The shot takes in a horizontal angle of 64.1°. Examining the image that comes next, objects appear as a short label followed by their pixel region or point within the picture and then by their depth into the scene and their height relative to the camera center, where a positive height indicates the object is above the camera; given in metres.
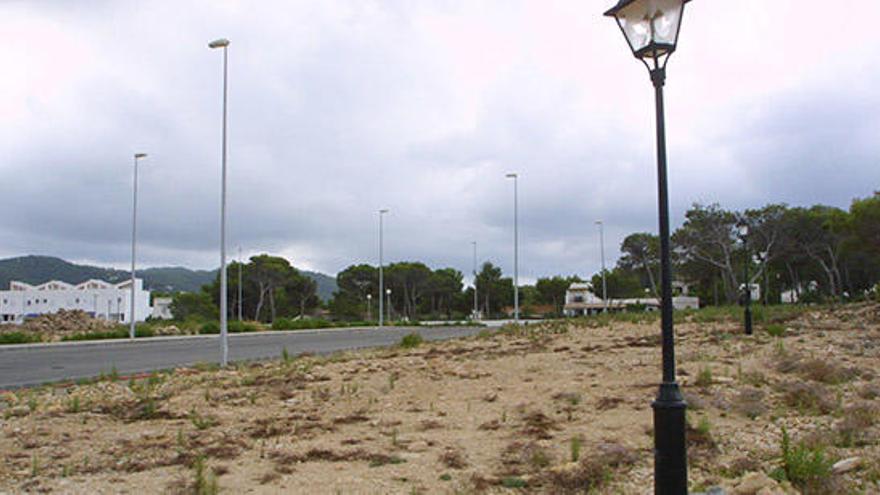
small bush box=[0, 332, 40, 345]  31.83 -1.54
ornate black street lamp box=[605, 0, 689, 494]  5.05 +0.48
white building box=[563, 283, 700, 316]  86.00 -0.30
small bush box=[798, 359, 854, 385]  10.78 -1.17
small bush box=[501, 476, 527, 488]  5.99 -1.56
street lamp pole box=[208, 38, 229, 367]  17.21 +0.66
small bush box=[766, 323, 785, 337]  17.56 -0.82
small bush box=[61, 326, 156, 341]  34.19 -1.53
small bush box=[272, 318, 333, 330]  48.38 -1.55
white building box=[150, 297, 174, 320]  103.08 -0.71
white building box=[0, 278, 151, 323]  85.44 +0.49
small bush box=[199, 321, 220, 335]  41.91 -1.52
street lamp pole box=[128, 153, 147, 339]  33.78 +2.63
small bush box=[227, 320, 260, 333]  44.38 -1.54
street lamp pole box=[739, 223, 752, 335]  18.28 -0.34
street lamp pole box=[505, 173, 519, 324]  47.73 +1.07
